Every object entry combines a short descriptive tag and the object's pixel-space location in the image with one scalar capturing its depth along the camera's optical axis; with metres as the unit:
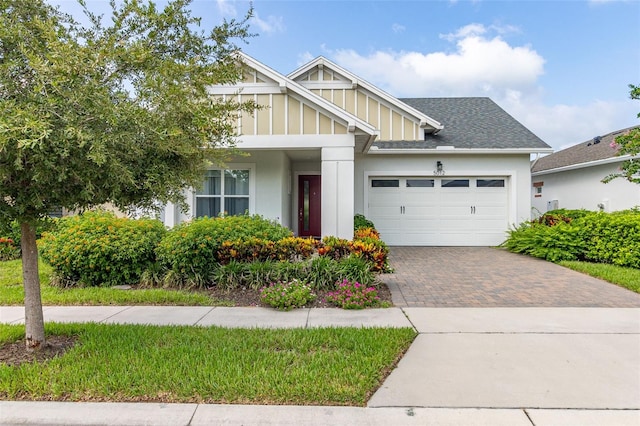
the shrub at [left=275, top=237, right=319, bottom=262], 7.10
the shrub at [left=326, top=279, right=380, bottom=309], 5.69
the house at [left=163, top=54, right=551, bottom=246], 10.54
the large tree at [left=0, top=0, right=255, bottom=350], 2.89
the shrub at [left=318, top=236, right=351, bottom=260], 7.05
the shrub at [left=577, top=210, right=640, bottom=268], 8.78
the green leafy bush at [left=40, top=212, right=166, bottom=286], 6.89
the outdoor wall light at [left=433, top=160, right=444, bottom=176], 12.91
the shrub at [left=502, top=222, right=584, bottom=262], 9.77
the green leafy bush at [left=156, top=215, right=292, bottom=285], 6.85
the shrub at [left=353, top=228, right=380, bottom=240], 8.68
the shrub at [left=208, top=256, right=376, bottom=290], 6.57
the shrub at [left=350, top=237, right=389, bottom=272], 6.89
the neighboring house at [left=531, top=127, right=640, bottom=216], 14.00
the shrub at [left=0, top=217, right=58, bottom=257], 3.57
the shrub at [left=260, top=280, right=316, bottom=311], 5.70
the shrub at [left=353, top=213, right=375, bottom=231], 10.71
